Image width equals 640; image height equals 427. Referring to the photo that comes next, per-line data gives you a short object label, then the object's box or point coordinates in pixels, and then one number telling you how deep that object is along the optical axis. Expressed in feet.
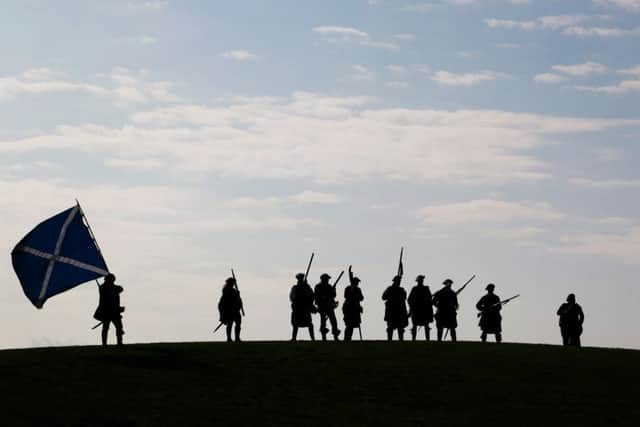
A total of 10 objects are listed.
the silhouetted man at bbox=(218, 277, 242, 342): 132.36
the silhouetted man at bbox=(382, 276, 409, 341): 136.77
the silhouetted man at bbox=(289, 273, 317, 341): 135.64
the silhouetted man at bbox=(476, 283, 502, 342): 137.39
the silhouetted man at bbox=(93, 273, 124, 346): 122.83
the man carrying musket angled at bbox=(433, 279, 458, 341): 137.08
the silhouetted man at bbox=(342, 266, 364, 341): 137.18
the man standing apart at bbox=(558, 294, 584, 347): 135.44
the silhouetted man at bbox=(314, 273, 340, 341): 135.23
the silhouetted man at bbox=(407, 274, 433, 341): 135.95
